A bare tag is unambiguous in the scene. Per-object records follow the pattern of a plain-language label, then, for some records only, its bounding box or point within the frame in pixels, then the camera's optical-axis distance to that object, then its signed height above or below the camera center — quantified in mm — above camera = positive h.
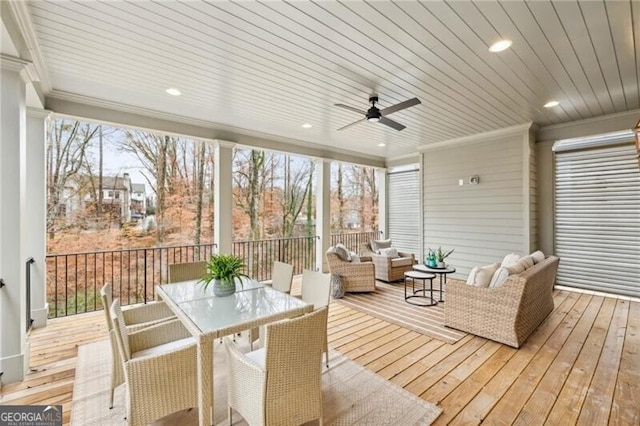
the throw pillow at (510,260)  3887 -689
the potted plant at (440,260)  4387 -764
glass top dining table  1711 -738
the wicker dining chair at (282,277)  3053 -717
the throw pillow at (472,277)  3373 -805
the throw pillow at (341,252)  4949 -702
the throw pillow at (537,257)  3712 -623
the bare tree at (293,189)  8367 +743
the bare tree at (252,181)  7562 +894
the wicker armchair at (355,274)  4816 -1063
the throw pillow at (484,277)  3275 -774
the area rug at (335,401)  1914 -1430
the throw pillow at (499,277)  3137 -752
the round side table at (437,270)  4176 -884
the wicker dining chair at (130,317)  1862 -891
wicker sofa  2926 -1081
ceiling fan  3036 +1192
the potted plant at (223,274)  2459 -546
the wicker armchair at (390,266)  5566 -1083
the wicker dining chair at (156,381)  1571 -991
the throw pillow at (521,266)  3160 -642
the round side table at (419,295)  4273 -1412
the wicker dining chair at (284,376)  1483 -930
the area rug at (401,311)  3363 -1433
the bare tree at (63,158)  5191 +1087
